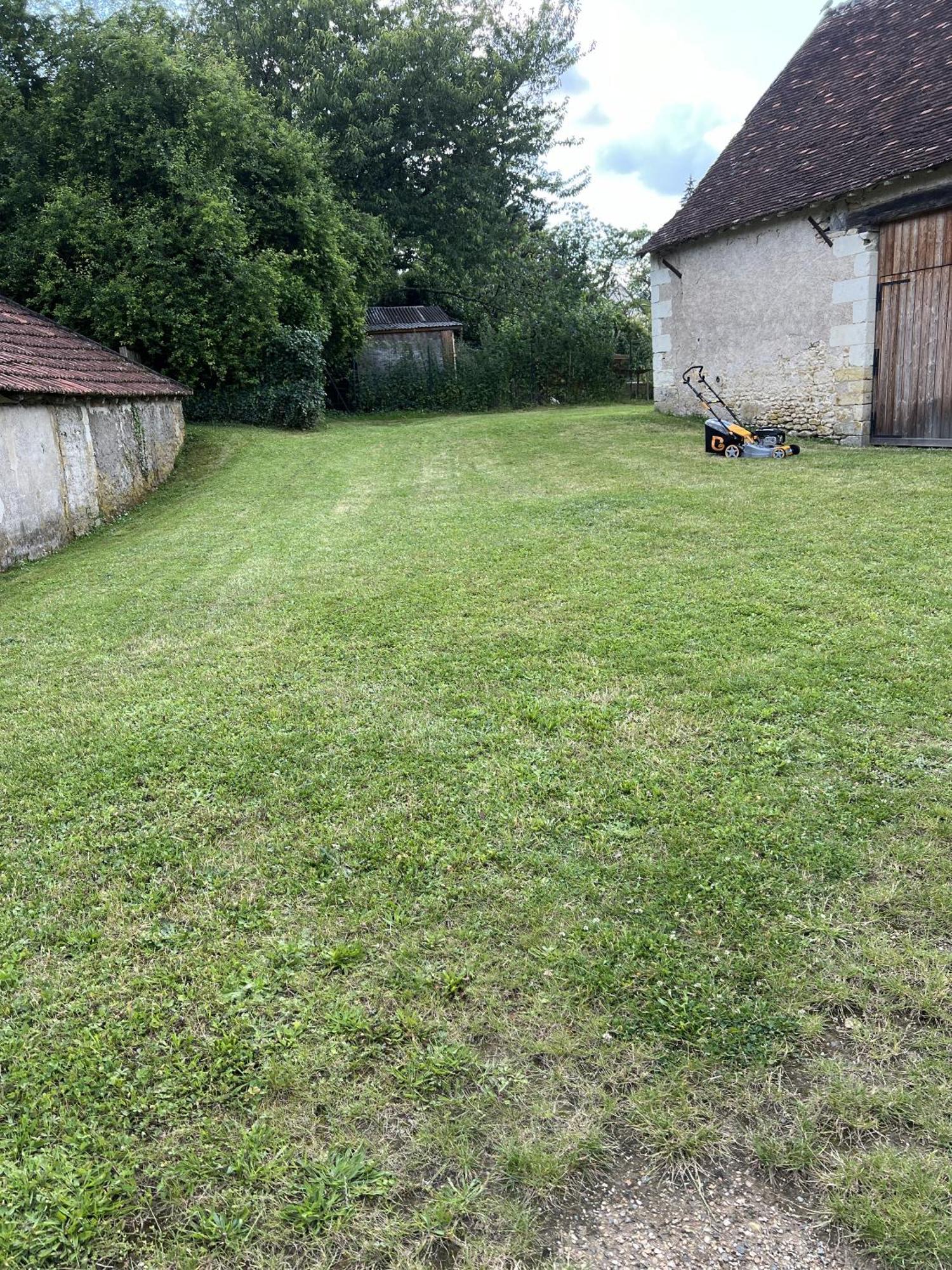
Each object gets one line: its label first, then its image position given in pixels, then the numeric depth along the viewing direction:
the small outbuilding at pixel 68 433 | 8.20
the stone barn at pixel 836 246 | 10.09
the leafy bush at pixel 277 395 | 16.91
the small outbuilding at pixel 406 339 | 23.64
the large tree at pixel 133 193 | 14.34
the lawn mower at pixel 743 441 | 10.23
